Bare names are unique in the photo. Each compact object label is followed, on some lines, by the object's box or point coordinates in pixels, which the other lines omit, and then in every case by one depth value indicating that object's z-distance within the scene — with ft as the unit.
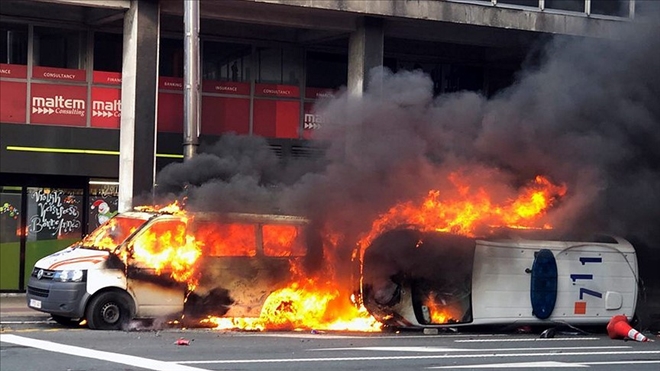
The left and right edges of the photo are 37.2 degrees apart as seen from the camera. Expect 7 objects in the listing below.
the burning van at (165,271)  43.29
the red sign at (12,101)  64.95
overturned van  46.01
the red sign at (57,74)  66.28
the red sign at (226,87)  70.38
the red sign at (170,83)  68.95
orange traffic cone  45.80
